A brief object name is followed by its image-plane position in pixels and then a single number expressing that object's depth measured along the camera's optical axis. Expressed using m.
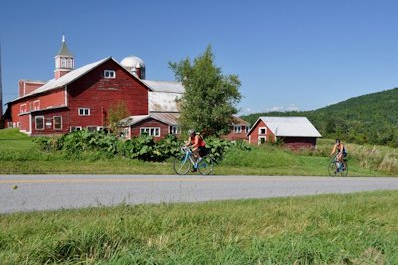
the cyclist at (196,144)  17.19
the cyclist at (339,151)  22.81
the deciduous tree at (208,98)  52.97
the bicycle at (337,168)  22.72
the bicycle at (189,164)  16.84
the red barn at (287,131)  70.00
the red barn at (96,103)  49.56
